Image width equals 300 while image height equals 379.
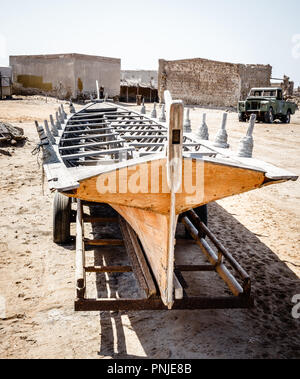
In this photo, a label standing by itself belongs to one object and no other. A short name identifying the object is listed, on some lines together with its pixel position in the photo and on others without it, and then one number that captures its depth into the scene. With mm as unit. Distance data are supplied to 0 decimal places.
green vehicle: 20016
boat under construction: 2660
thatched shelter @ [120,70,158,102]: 36078
